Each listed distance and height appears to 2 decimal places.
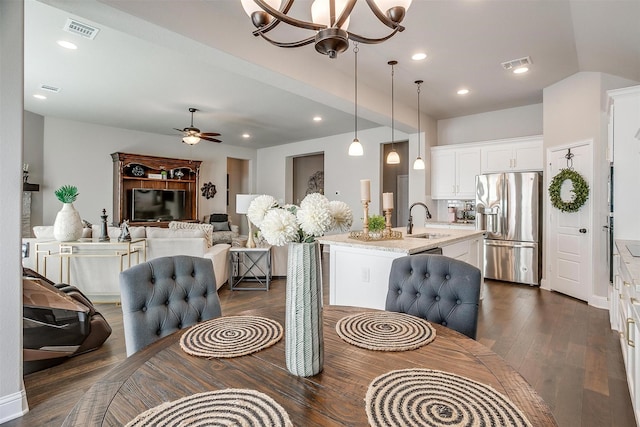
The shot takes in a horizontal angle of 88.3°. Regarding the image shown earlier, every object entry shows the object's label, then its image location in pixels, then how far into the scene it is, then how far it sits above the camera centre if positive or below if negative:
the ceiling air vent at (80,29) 2.98 +1.73
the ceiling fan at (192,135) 5.54 +1.37
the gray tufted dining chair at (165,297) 1.40 -0.38
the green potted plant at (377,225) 3.07 -0.09
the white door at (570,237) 3.96 -0.26
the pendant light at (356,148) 4.03 +0.83
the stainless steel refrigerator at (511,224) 4.76 -0.11
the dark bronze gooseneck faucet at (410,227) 3.66 -0.13
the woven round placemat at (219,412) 0.74 -0.46
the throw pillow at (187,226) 6.62 -0.23
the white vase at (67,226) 3.64 -0.13
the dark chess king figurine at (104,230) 3.93 -0.19
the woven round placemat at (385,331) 1.16 -0.45
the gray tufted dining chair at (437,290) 1.51 -0.36
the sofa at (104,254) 3.88 -0.48
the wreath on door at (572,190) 3.93 +0.32
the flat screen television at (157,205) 7.20 +0.23
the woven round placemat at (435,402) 0.75 -0.46
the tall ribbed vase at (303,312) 0.93 -0.27
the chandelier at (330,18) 1.48 +0.94
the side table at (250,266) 4.59 -0.75
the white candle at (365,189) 2.88 +0.24
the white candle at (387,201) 3.01 +0.14
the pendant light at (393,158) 4.70 +0.83
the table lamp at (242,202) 5.06 +0.21
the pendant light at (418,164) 4.86 +0.77
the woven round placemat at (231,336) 1.10 -0.45
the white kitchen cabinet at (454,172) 5.57 +0.78
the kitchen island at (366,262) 2.65 -0.40
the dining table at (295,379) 0.79 -0.46
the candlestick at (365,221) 3.03 -0.05
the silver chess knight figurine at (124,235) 3.88 -0.24
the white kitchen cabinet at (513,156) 4.97 +0.95
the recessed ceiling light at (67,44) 3.37 +1.76
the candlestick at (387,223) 3.11 -0.07
